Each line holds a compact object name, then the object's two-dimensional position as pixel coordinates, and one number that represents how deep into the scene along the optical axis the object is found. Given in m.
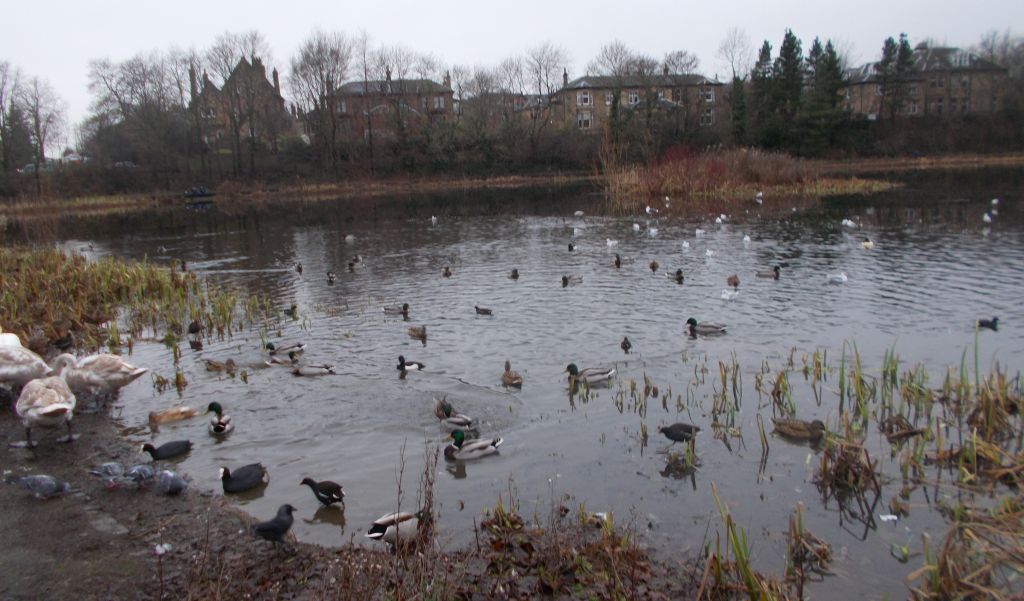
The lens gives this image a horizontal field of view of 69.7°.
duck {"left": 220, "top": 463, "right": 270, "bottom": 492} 8.50
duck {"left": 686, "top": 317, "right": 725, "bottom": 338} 14.93
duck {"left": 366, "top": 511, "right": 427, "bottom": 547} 6.88
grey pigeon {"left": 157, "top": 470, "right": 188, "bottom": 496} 8.32
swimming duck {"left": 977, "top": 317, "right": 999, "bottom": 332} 14.19
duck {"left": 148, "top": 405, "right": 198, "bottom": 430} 10.82
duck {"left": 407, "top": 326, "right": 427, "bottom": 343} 15.64
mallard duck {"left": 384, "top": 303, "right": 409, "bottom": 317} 18.11
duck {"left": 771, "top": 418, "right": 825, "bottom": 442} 9.42
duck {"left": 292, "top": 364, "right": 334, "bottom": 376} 13.05
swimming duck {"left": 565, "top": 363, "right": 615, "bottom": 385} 12.08
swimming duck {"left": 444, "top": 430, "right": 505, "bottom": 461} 9.27
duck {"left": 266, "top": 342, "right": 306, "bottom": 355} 14.20
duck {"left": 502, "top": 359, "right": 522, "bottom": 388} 12.21
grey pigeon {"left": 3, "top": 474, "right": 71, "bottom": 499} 7.94
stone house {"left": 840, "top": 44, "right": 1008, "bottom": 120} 91.75
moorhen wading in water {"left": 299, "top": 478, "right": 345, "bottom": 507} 8.03
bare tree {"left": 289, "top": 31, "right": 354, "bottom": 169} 84.81
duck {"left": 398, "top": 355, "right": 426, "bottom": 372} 13.23
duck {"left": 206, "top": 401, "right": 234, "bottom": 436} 10.43
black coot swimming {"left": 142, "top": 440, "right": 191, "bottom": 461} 9.43
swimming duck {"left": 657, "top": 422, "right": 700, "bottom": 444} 9.23
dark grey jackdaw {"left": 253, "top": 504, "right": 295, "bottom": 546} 6.95
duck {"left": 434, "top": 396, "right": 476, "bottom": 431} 10.31
